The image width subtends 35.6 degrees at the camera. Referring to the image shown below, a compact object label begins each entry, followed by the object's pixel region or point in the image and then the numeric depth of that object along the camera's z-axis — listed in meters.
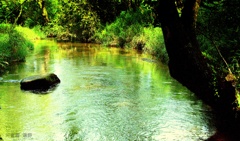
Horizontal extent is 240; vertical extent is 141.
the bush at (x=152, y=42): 21.08
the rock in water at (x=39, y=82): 13.12
